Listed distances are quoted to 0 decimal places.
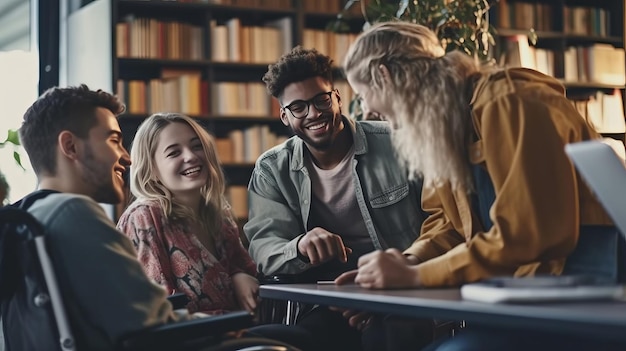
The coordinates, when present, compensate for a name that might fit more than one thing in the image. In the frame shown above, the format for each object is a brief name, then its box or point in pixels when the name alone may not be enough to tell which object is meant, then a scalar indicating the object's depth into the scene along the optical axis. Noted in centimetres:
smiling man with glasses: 331
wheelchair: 201
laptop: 171
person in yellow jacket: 214
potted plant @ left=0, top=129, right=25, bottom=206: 538
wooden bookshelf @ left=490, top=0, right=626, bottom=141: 741
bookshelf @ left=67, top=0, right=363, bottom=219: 623
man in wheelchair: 205
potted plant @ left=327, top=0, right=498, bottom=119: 499
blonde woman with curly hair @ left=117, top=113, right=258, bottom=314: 302
